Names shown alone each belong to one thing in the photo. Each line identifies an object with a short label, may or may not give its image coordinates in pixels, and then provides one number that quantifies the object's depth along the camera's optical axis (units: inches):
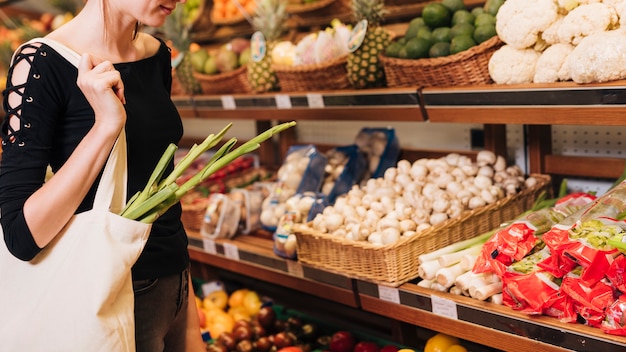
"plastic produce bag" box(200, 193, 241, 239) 119.7
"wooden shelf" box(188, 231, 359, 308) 92.4
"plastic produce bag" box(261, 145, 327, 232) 117.4
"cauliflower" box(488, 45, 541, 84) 79.7
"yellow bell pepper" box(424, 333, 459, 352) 87.6
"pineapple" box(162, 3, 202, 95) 138.8
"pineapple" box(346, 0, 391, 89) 99.0
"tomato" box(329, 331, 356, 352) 98.8
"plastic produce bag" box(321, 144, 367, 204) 114.6
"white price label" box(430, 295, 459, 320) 77.1
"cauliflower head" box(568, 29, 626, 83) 67.8
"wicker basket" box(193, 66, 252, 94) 125.1
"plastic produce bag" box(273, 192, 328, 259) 101.3
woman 47.6
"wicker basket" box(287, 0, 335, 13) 119.6
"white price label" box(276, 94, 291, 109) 110.3
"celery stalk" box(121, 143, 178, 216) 51.5
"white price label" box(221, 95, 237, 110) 123.7
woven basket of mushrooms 88.6
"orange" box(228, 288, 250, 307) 126.9
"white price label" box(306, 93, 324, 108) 104.5
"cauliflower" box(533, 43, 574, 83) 75.9
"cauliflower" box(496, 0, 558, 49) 79.7
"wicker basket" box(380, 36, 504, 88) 85.0
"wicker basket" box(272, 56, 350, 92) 102.9
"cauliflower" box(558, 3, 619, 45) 74.3
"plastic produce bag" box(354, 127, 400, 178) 117.0
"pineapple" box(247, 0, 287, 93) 118.0
